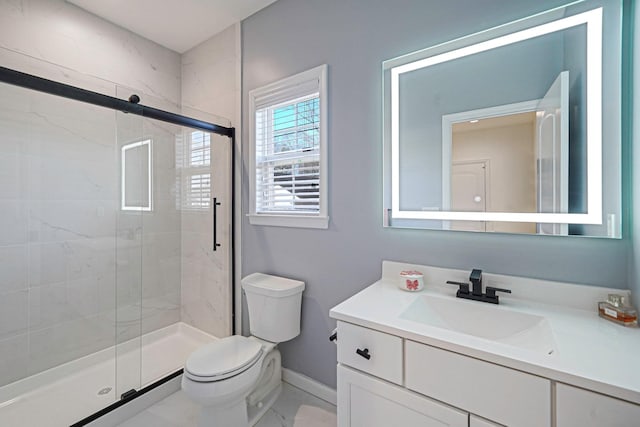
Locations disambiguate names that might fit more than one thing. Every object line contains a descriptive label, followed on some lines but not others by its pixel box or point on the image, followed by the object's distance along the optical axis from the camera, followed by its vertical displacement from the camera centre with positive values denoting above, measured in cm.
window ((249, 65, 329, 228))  175 +42
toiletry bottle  91 -34
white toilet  138 -80
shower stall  172 -25
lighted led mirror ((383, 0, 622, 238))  103 +36
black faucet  116 -35
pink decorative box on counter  130 -33
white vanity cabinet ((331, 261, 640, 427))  69 -45
